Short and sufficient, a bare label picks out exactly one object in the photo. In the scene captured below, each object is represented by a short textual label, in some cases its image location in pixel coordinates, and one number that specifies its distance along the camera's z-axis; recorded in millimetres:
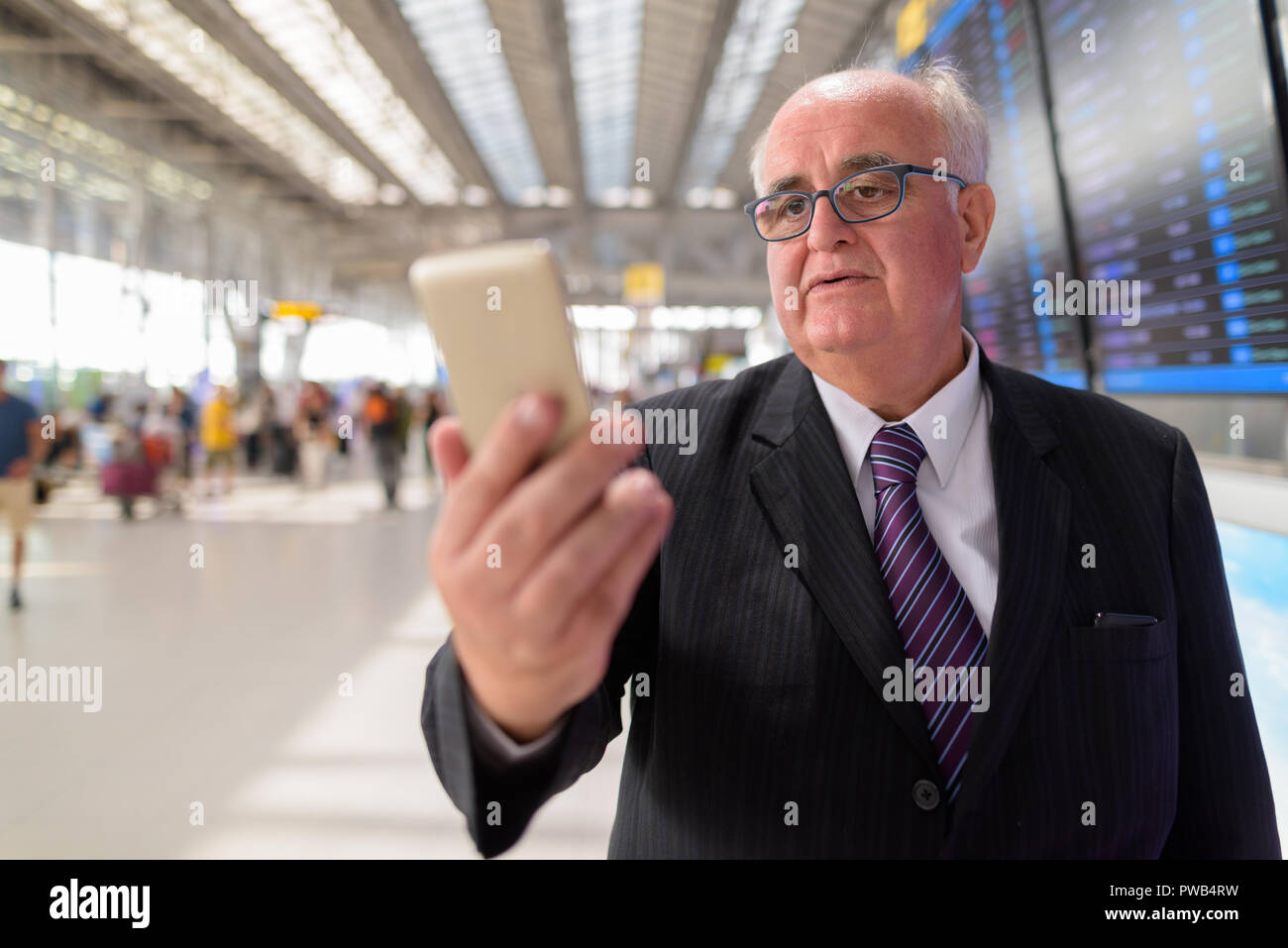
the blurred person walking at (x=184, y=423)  15156
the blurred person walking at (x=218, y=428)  13977
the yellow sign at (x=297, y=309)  20469
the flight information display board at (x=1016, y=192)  3285
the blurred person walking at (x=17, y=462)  7297
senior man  1313
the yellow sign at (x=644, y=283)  19016
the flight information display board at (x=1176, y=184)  2051
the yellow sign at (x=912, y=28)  4520
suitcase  12445
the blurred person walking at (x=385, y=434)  13000
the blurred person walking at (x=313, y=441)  15867
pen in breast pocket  1418
